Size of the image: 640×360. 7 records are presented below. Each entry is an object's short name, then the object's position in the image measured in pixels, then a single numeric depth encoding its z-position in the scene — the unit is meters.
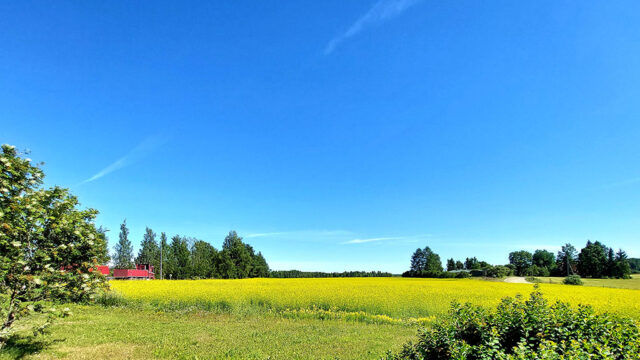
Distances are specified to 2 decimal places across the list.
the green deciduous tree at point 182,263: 71.28
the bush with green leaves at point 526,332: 4.38
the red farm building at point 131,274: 62.94
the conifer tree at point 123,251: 88.08
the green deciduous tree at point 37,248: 7.52
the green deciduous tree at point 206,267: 68.23
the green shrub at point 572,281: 48.72
